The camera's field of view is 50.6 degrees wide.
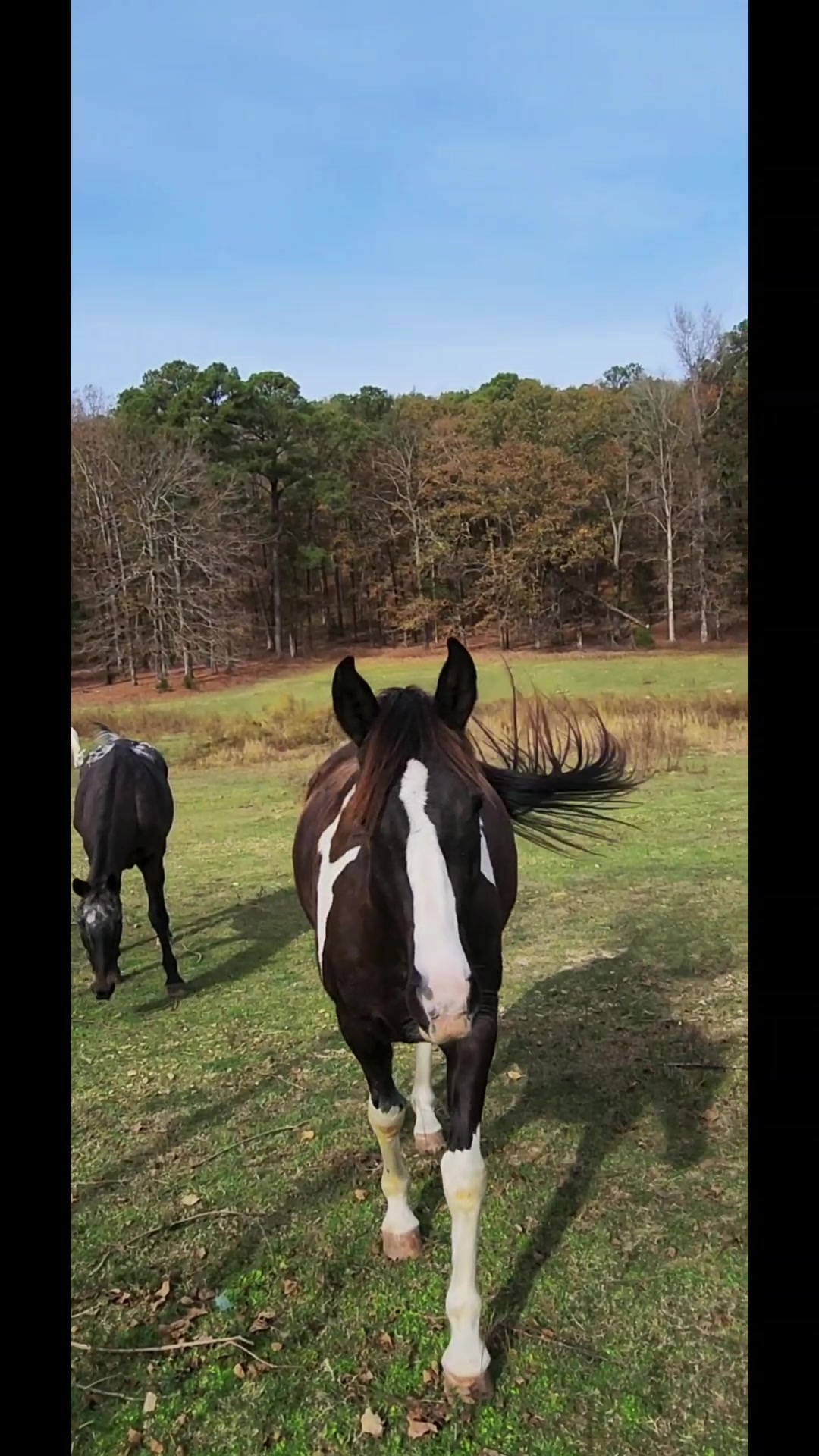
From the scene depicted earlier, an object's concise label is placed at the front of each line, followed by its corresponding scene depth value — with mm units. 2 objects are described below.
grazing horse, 4414
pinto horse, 1708
